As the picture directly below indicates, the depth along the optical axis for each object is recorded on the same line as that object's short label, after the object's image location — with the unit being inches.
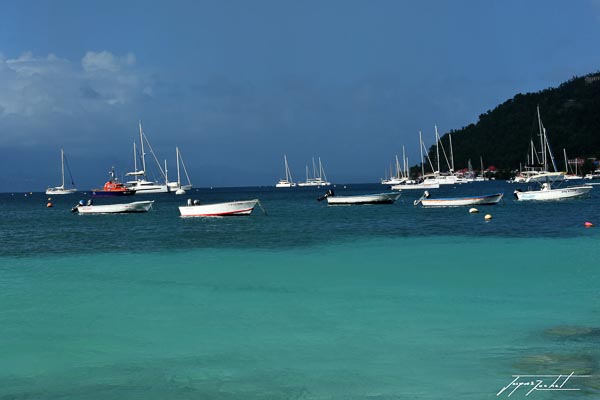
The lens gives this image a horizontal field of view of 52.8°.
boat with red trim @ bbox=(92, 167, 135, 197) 6058.1
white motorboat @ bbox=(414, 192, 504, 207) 2452.0
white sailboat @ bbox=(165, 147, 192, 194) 6002.5
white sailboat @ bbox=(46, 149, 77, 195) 7485.2
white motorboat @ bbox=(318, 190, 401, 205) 2989.7
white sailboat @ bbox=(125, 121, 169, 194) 5782.5
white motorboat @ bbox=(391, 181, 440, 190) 5206.7
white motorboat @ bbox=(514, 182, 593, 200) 2490.2
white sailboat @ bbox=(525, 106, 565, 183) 4119.1
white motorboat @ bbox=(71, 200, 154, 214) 2615.7
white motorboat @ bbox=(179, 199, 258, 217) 2182.6
